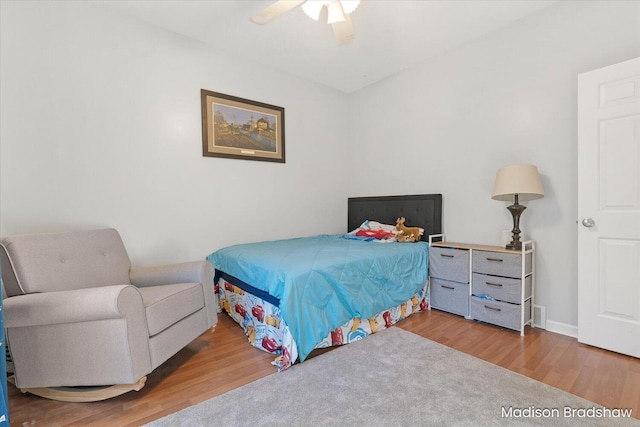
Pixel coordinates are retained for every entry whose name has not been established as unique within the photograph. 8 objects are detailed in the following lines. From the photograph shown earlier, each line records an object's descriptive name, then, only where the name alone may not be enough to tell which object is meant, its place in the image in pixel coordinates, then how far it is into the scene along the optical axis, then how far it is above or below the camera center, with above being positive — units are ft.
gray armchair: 5.00 -2.04
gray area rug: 4.75 -3.40
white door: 6.46 -0.04
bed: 6.45 -2.03
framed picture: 9.98 +2.94
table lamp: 7.67 +0.50
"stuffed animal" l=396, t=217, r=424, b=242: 10.40 -0.94
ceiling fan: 6.38 +4.38
